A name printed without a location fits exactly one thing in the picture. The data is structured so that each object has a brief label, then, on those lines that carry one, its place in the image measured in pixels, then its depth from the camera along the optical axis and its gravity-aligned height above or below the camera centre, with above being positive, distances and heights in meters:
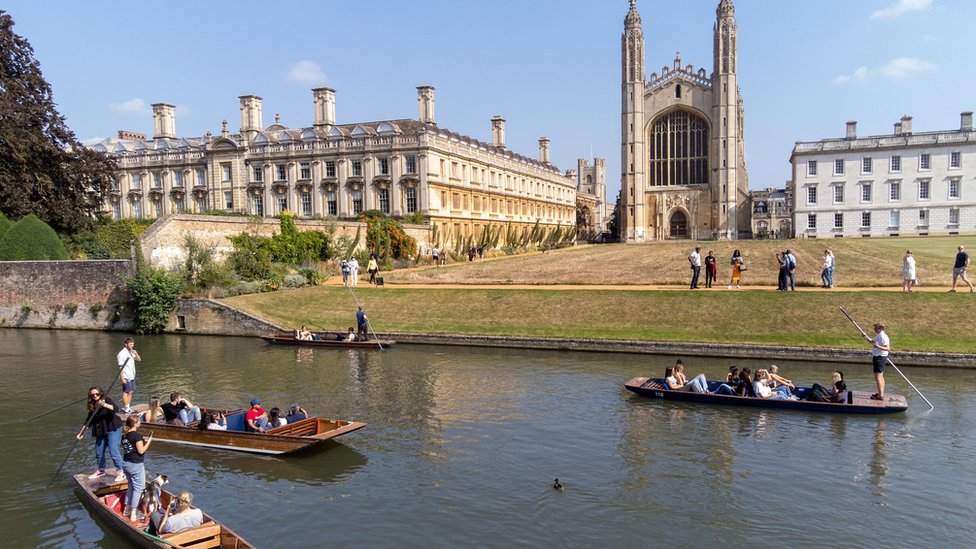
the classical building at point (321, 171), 55.00 +7.57
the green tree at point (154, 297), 32.44 -1.90
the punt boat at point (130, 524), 9.32 -4.00
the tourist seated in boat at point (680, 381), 17.31 -3.57
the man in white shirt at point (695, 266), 29.11 -0.86
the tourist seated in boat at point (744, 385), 16.97 -3.59
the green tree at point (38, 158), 40.06 +6.55
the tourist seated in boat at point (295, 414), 14.75 -3.55
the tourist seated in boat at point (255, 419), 14.34 -3.56
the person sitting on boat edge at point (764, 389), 16.61 -3.65
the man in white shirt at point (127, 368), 16.19 -2.72
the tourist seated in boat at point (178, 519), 9.56 -3.80
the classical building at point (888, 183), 60.94 +5.58
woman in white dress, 25.20 -1.11
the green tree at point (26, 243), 37.94 +1.08
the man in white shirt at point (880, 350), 16.67 -2.72
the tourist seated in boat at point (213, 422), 14.41 -3.64
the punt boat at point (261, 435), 13.67 -3.80
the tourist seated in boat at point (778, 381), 16.86 -3.50
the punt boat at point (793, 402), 15.70 -3.88
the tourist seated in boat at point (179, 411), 14.87 -3.47
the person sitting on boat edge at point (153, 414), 15.16 -3.59
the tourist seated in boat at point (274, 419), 14.38 -3.55
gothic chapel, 72.25 +10.65
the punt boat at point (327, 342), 26.31 -3.58
